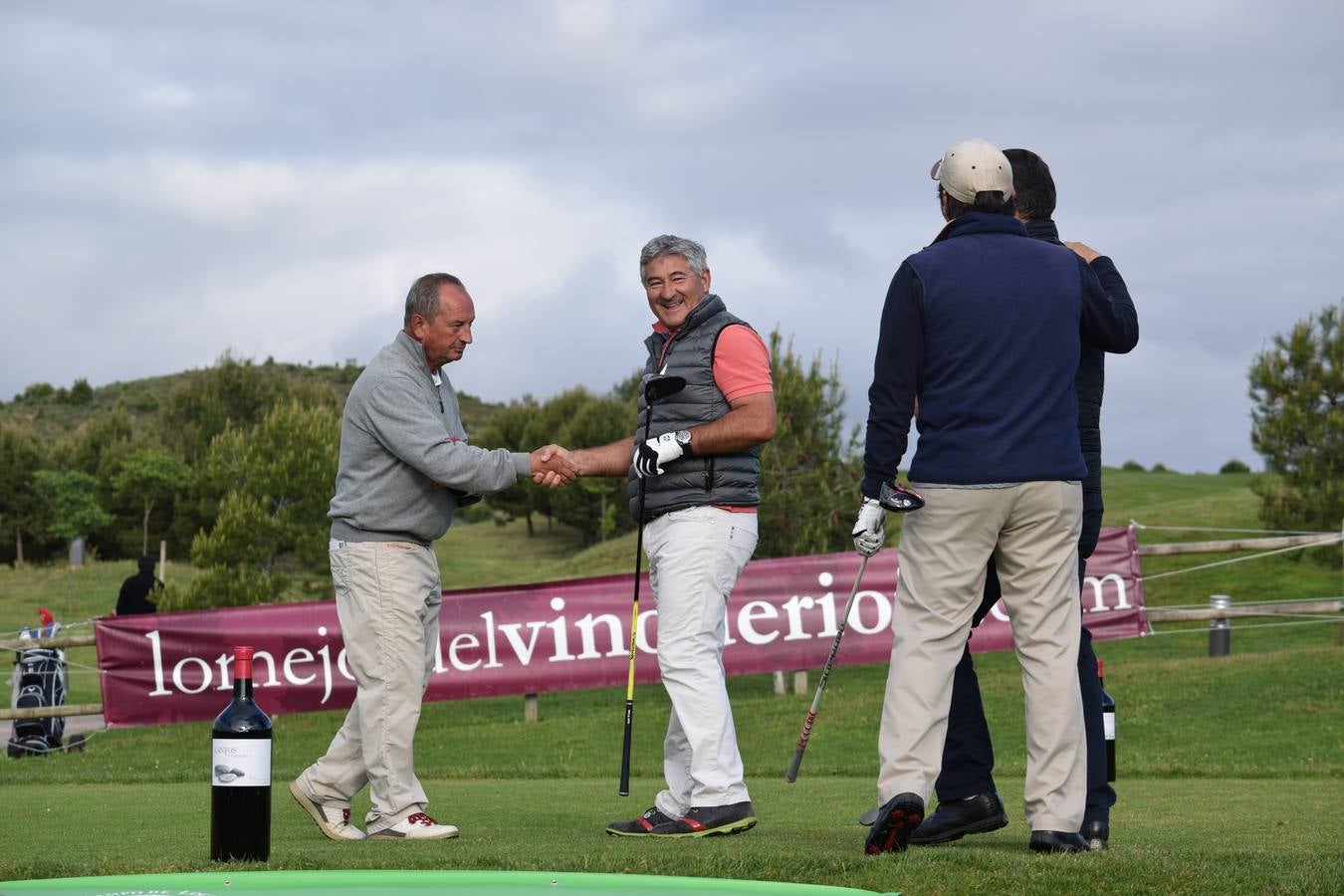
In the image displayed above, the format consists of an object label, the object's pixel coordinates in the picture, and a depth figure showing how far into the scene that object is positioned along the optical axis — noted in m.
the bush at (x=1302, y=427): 28.17
